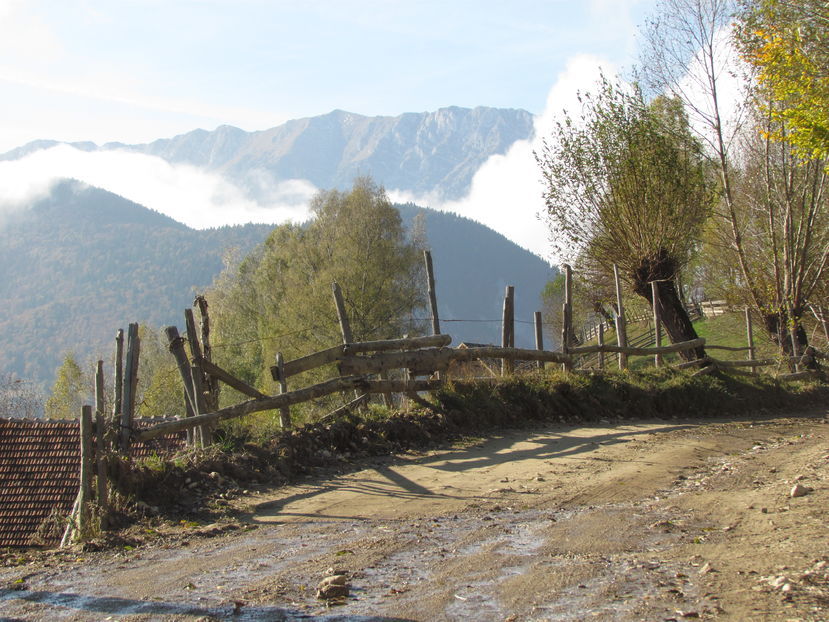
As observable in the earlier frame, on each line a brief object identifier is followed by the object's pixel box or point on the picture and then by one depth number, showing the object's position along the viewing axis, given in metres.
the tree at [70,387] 64.15
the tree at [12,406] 35.84
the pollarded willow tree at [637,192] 16.97
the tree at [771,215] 17.77
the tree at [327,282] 34.25
